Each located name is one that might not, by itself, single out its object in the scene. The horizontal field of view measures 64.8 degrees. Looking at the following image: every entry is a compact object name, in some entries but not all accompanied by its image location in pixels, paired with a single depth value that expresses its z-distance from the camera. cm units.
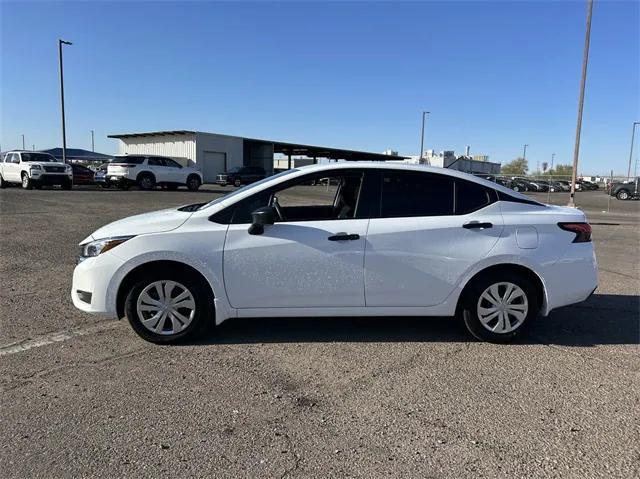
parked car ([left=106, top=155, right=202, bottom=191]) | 2684
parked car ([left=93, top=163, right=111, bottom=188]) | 3012
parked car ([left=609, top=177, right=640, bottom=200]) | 3998
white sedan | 434
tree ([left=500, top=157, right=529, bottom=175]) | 9546
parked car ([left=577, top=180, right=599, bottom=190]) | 6990
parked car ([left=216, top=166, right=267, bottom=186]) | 3816
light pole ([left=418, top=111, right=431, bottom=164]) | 4955
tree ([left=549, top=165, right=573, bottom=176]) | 9568
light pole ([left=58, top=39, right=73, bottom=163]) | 3051
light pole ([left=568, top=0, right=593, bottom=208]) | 1627
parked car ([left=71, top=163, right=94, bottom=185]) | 3039
